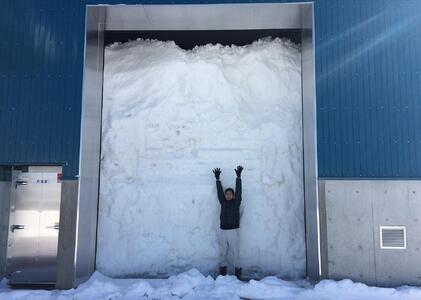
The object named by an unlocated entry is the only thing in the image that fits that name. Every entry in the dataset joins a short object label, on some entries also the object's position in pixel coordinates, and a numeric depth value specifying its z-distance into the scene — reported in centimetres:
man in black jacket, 814
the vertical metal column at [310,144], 752
